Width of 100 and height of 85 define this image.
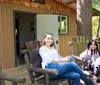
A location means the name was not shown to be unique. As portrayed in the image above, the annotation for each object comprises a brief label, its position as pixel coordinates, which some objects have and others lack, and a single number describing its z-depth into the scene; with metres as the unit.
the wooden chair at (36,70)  1.52
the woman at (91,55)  1.98
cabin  3.15
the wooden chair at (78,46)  2.17
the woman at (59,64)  1.64
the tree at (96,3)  9.14
